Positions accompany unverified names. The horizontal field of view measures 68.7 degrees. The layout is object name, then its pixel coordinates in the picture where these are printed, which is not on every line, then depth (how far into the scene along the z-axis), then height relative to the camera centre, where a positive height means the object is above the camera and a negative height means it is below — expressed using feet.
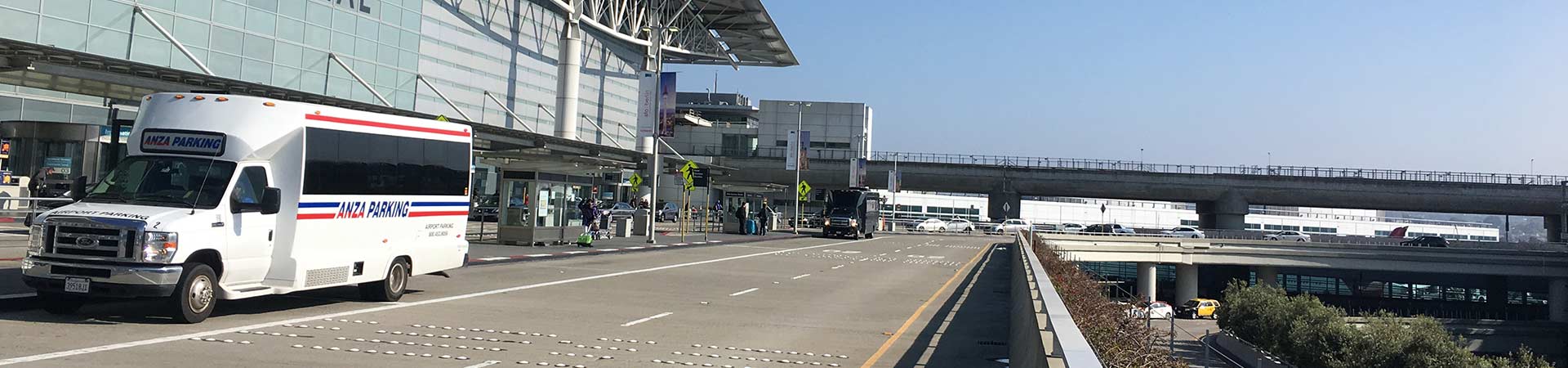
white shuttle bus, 38.93 -0.17
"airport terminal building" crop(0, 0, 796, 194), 94.58 +20.31
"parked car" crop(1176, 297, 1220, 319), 209.15 -10.72
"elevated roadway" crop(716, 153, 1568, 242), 287.69 +16.77
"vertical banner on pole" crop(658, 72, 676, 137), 143.74 +15.25
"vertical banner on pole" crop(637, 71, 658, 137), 146.00 +15.36
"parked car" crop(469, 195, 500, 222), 166.30 +1.41
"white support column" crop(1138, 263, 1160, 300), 215.92 -5.76
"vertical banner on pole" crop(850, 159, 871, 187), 245.24 +13.30
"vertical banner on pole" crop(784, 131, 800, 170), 229.86 +15.96
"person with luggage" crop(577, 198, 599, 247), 117.26 +0.55
